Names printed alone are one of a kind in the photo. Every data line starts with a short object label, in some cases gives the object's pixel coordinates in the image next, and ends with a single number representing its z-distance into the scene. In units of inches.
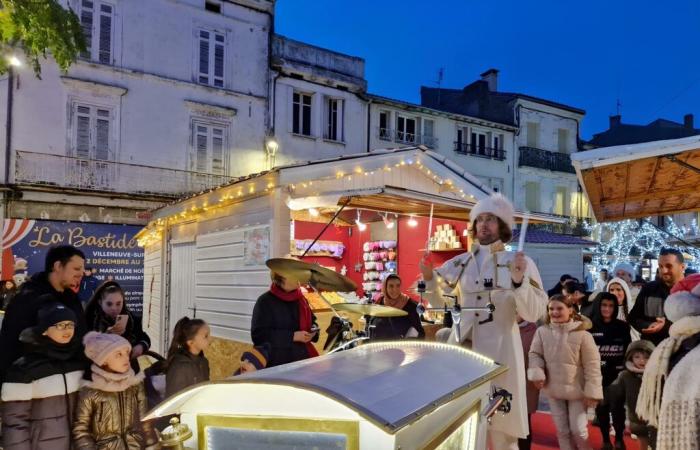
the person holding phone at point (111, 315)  177.6
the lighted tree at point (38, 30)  216.4
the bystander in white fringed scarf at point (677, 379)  84.7
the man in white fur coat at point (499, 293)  122.6
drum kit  137.9
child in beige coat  176.6
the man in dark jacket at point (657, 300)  190.7
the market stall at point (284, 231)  253.6
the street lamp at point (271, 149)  687.7
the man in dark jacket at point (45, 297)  126.7
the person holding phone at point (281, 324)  164.2
